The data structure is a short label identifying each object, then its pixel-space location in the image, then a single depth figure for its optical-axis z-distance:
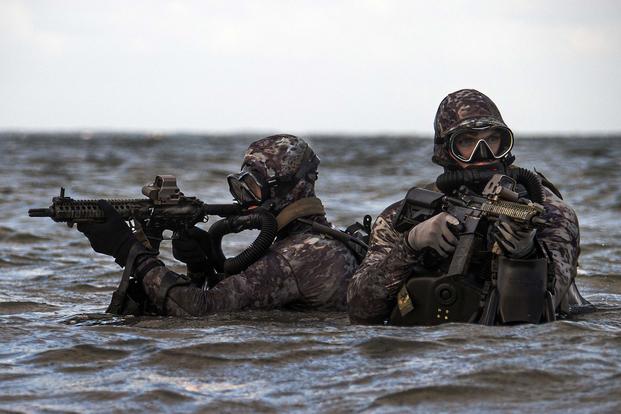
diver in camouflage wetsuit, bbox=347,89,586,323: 14.12
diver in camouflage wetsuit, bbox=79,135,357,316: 16.75
